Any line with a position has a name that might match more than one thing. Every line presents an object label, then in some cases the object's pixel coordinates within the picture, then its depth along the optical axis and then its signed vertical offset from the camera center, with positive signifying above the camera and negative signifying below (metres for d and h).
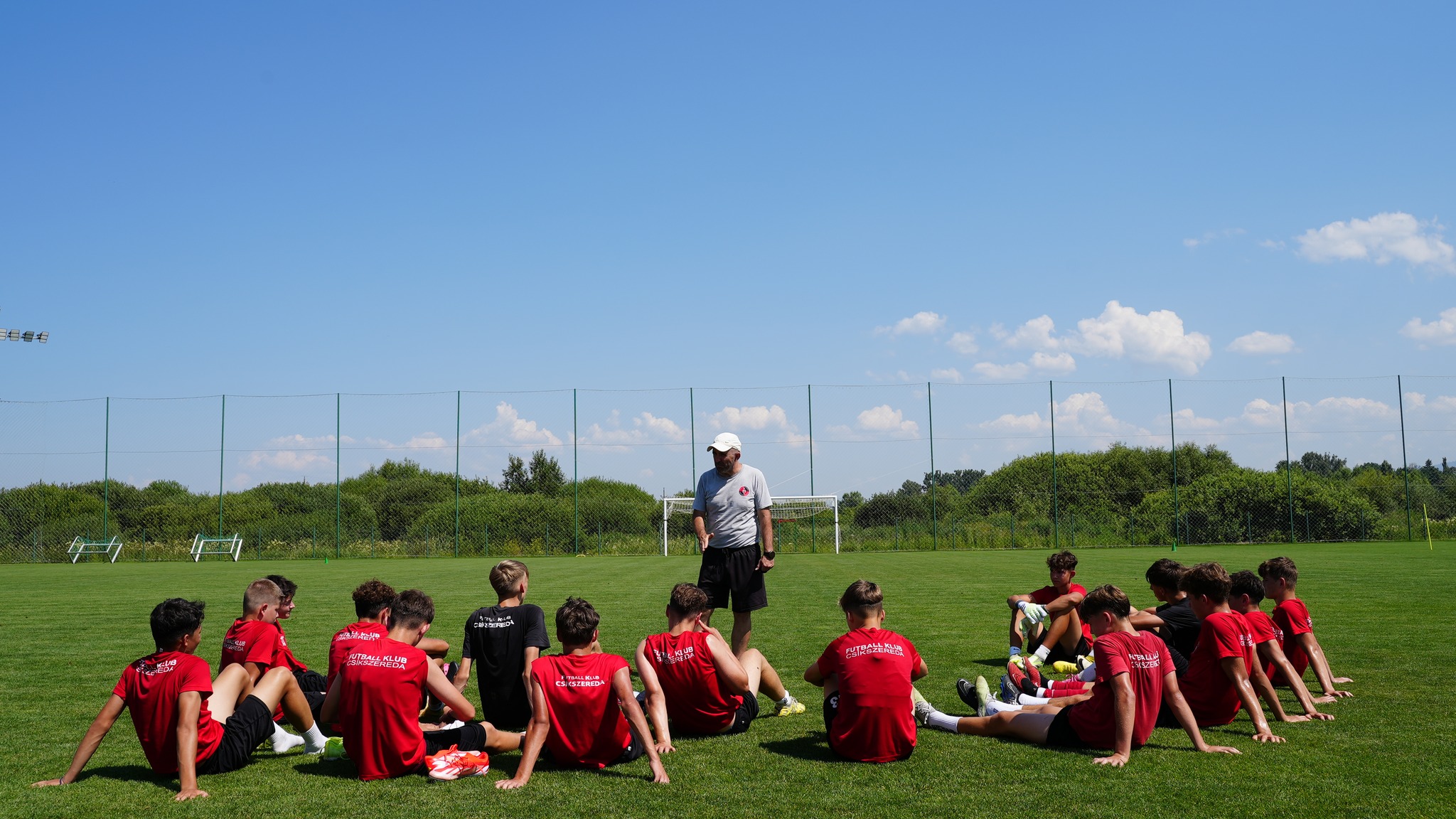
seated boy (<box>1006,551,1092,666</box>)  8.24 -1.05
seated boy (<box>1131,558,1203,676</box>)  6.88 -0.87
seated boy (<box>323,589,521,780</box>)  5.11 -1.11
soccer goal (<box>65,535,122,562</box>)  36.41 -1.54
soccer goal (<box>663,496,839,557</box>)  37.22 -0.23
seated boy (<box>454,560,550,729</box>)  5.98 -0.88
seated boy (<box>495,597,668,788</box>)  5.12 -1.08
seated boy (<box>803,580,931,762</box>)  5.35 -1.07
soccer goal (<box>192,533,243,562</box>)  37.31 -1.57
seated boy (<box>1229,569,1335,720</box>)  6.28 -0.86
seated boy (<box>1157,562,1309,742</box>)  5.80 -1.00
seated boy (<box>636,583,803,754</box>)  5.81 -1.03
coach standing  7.84 -0.28
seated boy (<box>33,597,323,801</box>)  4.91 -1.03
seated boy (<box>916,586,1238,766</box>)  5.25 -1.15
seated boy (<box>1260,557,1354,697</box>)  6.94 -0.93
